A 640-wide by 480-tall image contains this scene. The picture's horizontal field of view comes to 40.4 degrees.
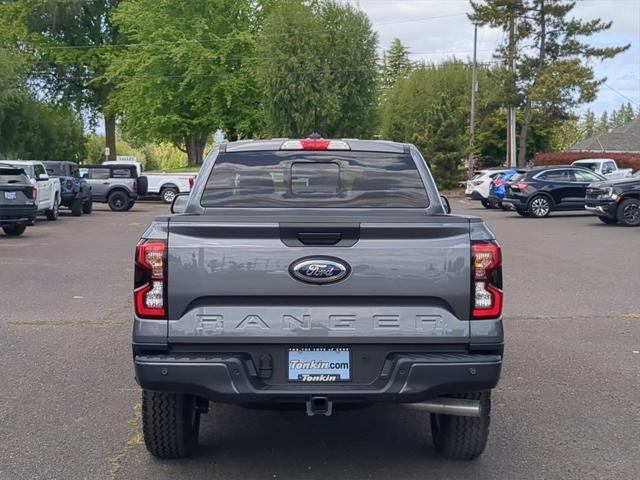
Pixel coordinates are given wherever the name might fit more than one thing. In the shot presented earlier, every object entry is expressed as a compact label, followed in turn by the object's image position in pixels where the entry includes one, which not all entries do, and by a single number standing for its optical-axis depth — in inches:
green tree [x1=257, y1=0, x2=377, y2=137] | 1881.2
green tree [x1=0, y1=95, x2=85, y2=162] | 1775.3
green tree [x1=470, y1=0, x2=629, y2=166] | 1759.4
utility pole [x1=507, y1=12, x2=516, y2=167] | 1817.1
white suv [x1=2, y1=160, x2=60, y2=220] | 930.7
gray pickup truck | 176.1
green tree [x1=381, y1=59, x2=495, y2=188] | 1915.6
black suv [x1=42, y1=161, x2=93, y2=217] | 1143.6
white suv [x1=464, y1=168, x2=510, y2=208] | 1381.6
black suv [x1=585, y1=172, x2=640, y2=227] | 917.8
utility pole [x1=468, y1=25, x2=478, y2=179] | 1923.0
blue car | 1270.9
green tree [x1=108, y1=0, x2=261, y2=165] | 1942.7
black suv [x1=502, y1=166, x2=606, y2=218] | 1112.2
